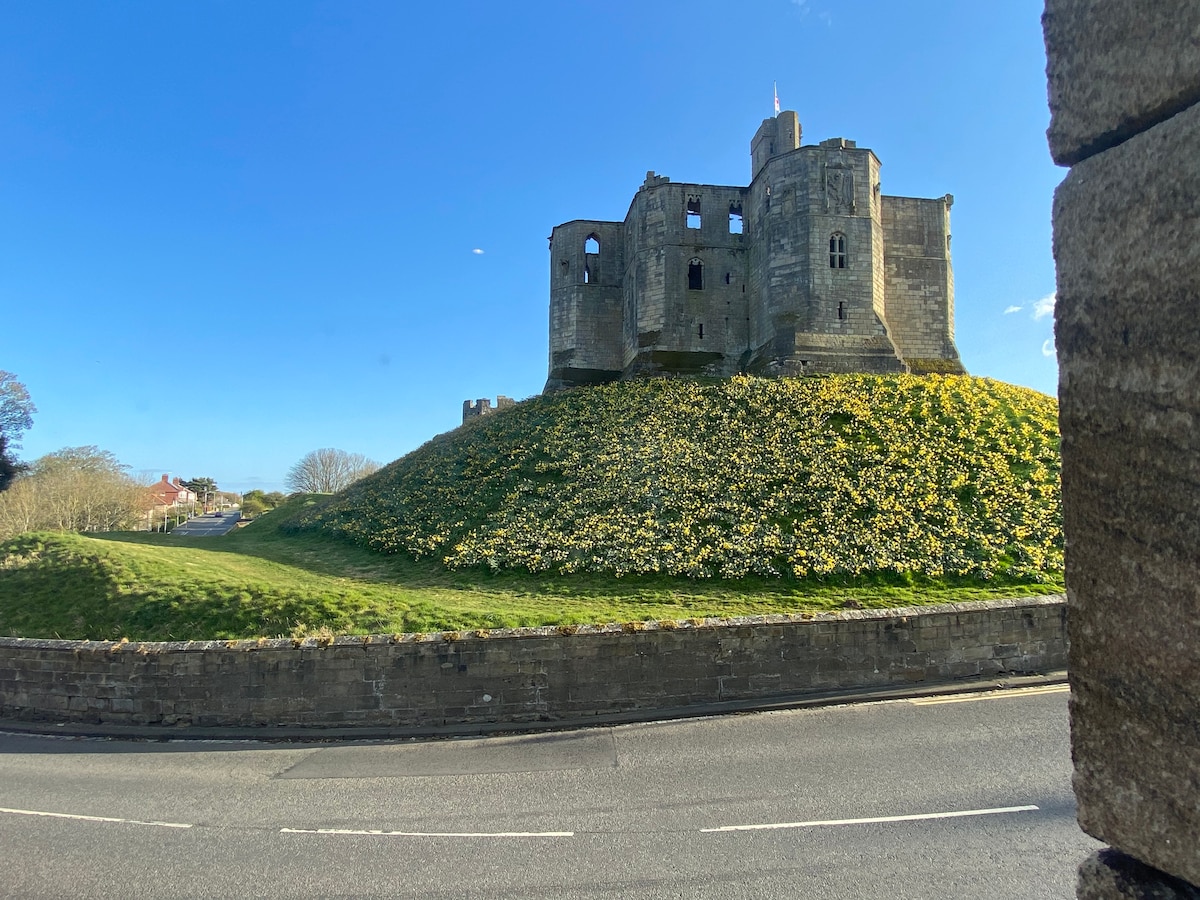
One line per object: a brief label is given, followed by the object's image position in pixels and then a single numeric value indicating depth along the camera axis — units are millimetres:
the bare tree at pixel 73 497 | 35719
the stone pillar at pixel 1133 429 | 1321
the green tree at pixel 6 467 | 37438
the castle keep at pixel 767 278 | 31500
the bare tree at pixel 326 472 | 73562
